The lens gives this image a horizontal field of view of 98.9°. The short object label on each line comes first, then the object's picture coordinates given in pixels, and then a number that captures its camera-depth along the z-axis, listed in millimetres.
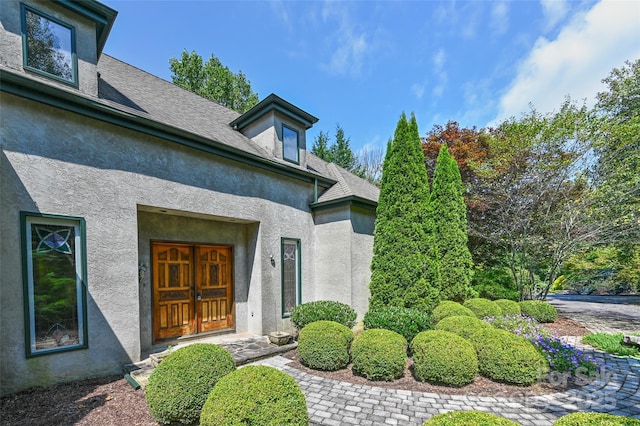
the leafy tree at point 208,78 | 19516
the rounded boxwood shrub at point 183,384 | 3236
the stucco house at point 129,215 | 4250
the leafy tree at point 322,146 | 25406
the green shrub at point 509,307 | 8758
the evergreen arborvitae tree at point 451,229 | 10320
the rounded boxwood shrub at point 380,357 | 4855
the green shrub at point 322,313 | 6770
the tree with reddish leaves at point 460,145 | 13609
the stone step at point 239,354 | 4754
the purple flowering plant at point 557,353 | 5023
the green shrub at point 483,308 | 8281
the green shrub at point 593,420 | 2021
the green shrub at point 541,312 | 9086
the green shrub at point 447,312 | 7290
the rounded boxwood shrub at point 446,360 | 4578
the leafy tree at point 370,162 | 28344
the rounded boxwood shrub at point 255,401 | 2664
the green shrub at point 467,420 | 2125
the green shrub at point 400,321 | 6074
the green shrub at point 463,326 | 5441
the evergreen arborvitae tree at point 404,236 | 7387
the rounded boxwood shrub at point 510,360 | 4586
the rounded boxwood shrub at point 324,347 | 5312
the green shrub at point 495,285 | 11695
